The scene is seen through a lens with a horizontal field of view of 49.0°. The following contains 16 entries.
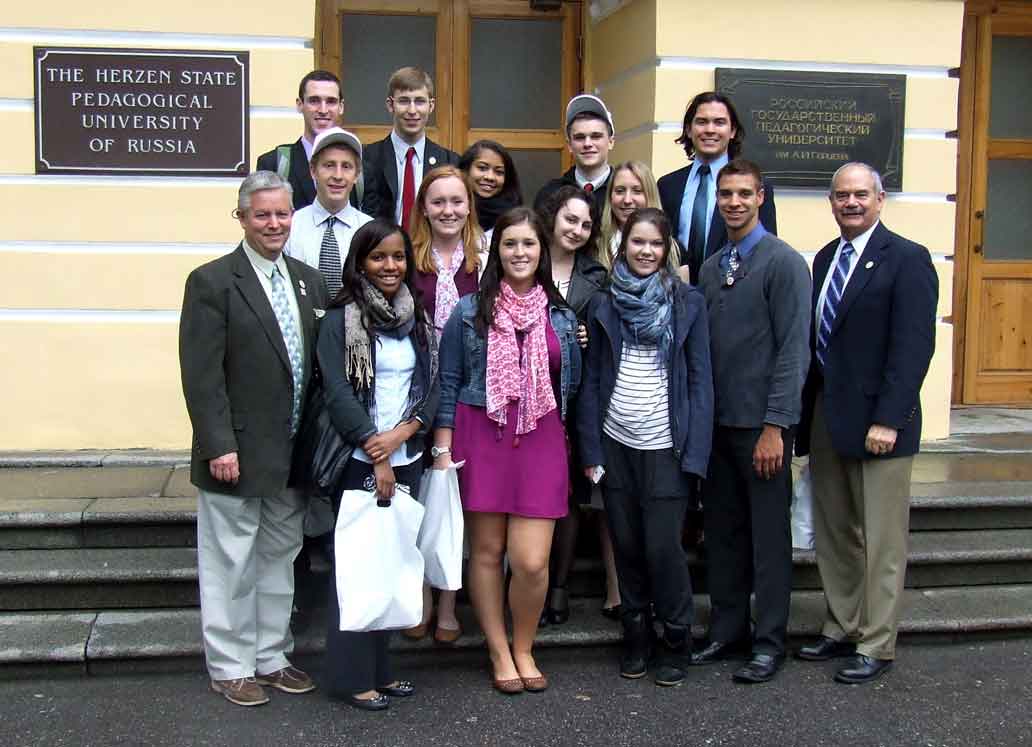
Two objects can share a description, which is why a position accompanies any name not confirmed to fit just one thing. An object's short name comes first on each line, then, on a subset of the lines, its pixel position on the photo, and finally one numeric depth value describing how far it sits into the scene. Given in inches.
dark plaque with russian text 268.7
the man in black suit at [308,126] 192.2
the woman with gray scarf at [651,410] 169.2
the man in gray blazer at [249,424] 157.8
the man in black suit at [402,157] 199.8
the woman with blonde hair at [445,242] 175.6
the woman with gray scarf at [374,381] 159.8
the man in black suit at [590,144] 194.5
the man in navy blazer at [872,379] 170.7
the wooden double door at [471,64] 286.7
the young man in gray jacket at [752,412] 170.6
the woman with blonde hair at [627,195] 184.5
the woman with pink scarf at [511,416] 167.0
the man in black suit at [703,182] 195.2
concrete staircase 181.3
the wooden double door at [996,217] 322.7
